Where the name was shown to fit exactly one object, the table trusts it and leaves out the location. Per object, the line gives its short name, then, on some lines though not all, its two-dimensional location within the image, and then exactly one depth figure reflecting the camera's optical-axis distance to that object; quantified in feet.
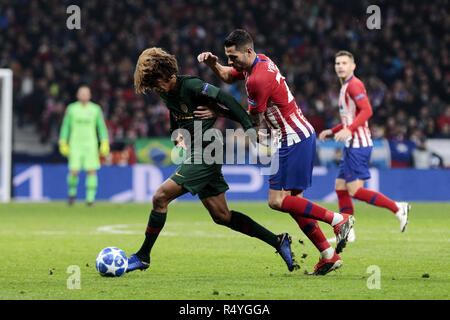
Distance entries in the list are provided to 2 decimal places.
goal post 101.96
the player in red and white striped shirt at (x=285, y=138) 39.75
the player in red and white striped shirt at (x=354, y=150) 57.82
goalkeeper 94.38
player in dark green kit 39.27
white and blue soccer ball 39.11
